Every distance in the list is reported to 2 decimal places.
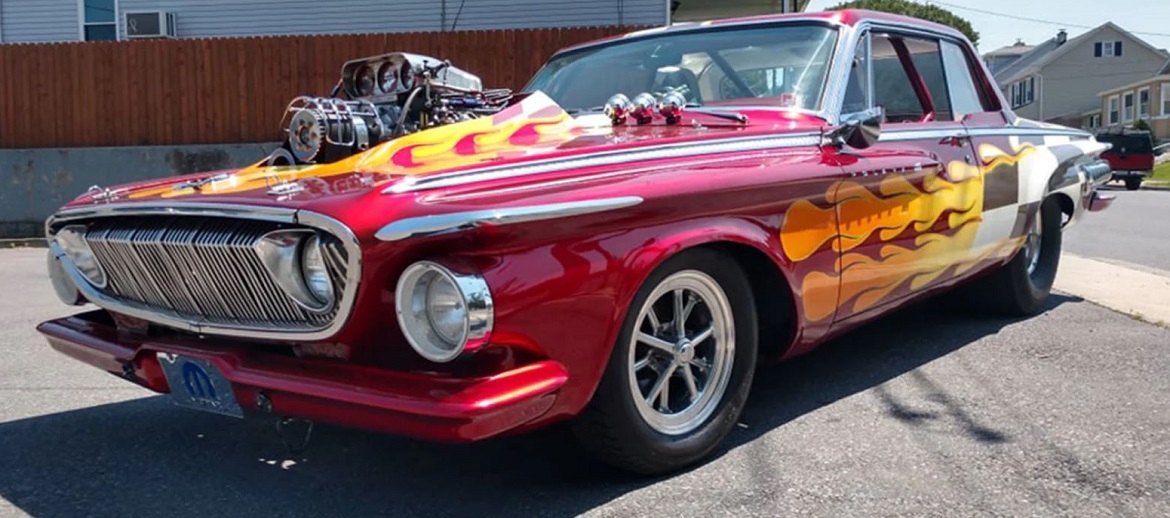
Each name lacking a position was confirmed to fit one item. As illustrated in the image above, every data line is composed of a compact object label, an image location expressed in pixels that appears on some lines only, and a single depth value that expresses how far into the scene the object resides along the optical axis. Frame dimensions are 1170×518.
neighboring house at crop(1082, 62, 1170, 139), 47.69
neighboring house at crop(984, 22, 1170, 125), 56.91
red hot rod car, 2.75
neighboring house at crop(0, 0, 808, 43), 17.06
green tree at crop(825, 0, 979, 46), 49.66
